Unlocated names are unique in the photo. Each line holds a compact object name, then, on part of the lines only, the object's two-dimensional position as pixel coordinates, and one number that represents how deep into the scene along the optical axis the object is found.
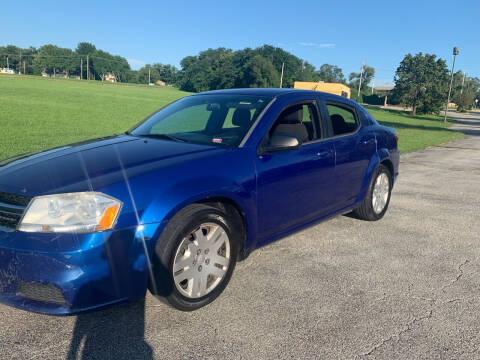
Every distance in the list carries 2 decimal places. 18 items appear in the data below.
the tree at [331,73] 155.09
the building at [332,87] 79.69
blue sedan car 2.42
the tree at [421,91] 48.09
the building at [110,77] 146.15
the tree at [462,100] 70.78
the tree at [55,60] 134.88
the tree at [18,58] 138.12
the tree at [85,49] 163.38
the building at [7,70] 135.30
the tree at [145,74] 151.00
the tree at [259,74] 94.19
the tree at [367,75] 162.09
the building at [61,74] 140.94
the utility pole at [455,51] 30.80
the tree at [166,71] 160.12
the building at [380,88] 160.04
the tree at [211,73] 99.38
